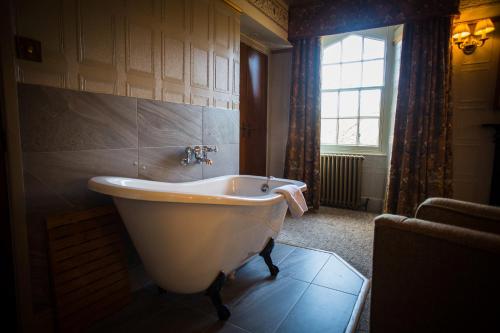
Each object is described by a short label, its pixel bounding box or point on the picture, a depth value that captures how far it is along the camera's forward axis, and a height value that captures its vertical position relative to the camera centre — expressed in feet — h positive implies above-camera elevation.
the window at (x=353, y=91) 11.48 +2.07
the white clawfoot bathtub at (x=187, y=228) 4.07 -1.48
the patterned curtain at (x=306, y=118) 11.21 +0.83
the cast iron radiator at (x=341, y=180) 11.49 -1.75
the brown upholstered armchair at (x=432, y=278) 2.80 -1.52
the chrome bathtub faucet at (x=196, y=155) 6.66 -0.46
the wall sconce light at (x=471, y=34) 8.63 +3.40
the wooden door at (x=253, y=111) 10.78 +1.10
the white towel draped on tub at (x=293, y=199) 5.32 -1.19
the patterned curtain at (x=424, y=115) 9.09 +0.83
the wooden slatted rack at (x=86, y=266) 4.30 -2.21
